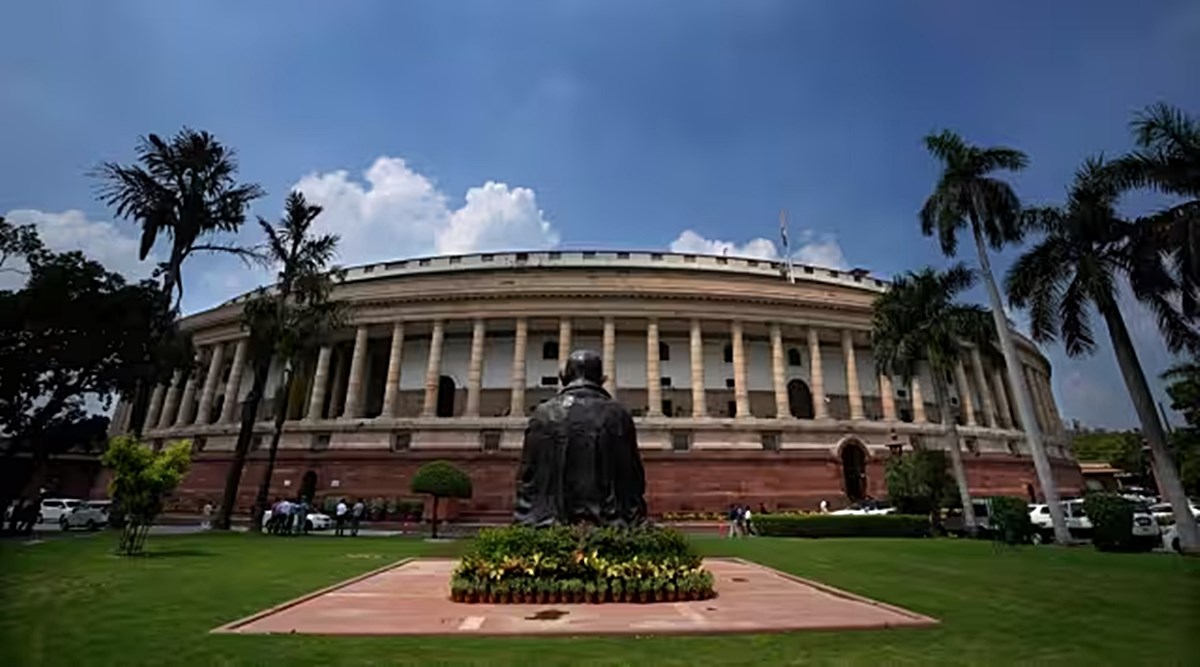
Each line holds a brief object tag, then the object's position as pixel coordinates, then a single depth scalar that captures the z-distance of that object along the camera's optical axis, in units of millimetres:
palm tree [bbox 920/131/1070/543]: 29031
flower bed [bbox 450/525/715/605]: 11328
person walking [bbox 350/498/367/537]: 33312
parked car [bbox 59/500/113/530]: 35500
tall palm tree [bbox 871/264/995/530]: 34906
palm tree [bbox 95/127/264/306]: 32156
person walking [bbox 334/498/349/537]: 33125
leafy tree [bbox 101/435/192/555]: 19750
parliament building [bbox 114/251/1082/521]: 43688
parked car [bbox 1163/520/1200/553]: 23253
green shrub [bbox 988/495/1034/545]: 26203
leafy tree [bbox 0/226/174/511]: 25203
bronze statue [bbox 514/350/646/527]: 13320
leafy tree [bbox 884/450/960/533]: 34781
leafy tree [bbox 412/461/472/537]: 32719
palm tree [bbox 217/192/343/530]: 34969
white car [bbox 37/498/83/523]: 39156
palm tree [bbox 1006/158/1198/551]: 22484
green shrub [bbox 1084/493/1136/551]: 22828
